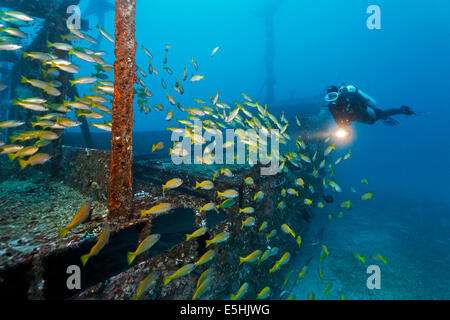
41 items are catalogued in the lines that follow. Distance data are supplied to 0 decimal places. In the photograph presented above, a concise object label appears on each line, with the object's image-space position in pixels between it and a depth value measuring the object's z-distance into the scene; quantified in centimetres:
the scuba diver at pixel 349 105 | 738
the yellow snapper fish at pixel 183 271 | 271
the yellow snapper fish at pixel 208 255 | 304
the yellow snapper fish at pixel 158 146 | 408
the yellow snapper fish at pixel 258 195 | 428
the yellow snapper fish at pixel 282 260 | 437
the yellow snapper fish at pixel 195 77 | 559
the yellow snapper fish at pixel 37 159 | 345
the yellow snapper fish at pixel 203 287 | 290
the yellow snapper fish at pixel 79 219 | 213
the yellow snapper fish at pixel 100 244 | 206
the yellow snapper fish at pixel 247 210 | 394
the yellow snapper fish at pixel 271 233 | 475
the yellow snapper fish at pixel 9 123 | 394
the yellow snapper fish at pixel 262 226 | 451
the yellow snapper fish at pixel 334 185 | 569
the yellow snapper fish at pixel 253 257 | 363
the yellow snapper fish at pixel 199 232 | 309
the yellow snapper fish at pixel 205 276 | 297
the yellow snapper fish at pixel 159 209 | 283
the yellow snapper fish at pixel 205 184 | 363
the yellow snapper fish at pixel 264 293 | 390
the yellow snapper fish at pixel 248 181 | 401
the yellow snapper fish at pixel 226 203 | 359
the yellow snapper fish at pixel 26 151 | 366
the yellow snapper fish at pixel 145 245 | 240
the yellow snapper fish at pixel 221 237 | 330
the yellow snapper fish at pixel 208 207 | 333
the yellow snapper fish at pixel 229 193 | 347
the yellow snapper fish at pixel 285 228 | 479
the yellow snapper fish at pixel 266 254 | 408
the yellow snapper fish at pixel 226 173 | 404
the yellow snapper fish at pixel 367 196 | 604
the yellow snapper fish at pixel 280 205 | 523
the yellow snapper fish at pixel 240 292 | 348
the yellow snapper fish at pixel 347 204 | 592
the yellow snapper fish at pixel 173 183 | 335
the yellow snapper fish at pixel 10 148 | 358
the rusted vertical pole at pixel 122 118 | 276
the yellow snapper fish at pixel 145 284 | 243
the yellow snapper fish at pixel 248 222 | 397
